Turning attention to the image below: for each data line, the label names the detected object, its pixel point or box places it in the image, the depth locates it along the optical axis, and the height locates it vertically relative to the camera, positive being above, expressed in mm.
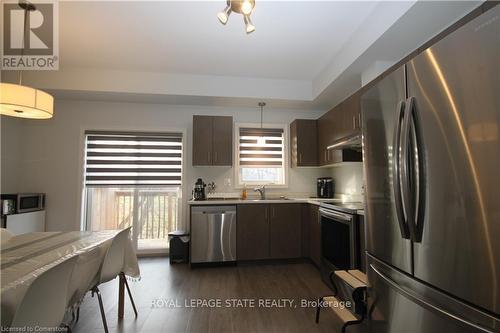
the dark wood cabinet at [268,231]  3439 -757
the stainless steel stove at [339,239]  2211 -618
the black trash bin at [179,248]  3549 -1012
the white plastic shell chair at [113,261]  1861 -659
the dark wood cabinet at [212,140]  3762 +620
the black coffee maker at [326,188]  4008 -143
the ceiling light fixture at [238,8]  1676 +1226
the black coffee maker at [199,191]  3731 -178
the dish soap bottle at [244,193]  3994 -225
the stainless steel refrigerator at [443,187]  853 -33
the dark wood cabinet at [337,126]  2707 +695
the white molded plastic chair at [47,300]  1020 -553
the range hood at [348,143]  2660 +435
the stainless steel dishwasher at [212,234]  3309 -760
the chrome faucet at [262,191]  3950 -189
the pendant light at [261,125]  4019 +950
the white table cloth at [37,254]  1078 -489
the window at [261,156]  4199 +414
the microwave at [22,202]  2968 -306
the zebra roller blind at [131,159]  3869 +335
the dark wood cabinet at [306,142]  3949 +618
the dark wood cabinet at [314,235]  3133 -760
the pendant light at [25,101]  1780 +605
